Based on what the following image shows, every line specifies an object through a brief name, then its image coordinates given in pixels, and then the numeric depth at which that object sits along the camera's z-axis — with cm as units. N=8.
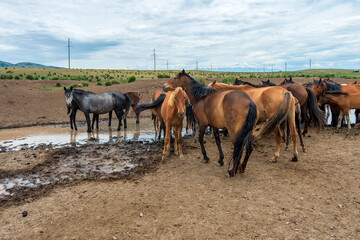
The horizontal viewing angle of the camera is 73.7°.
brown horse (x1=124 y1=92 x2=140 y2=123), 1474
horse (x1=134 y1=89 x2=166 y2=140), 890
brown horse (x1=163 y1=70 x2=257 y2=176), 530
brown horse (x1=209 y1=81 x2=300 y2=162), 611
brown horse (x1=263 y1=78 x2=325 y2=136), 876
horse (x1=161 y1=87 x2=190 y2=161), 634
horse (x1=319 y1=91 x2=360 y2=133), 1035
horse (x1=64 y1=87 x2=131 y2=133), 1248
